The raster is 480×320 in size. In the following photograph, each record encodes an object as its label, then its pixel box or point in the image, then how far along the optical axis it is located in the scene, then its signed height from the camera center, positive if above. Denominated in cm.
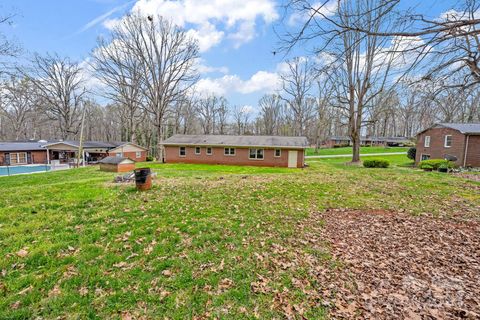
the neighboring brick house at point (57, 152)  2659 -151
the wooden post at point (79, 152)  2263 -122
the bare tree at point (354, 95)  1855 +447
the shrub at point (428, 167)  1566 -156
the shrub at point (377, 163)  1836 -161
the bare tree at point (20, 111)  3110 +495
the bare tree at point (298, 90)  3262 +817
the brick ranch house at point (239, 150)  2138 -79
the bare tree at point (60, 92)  2945 +674
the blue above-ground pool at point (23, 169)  2205 -314
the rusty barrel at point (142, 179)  844 -146
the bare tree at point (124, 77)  2367 +743
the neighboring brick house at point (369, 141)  5436 +89
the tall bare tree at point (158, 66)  2372 +862
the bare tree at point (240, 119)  5706 +626
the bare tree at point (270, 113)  5408 +782
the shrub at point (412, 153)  2462 -96
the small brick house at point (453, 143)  1833 +24
